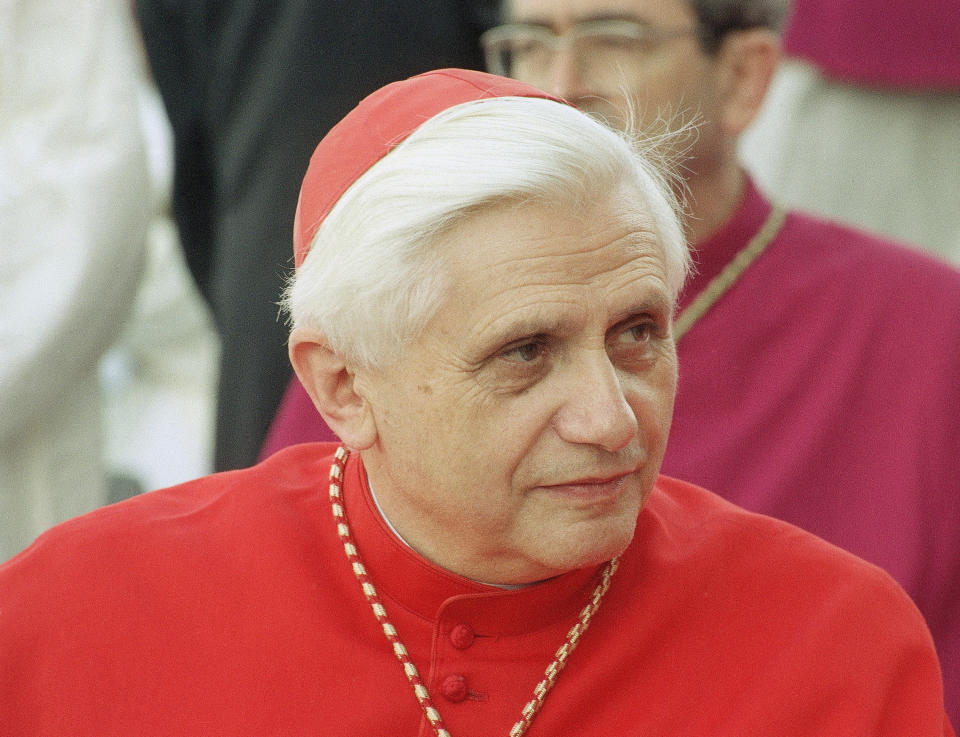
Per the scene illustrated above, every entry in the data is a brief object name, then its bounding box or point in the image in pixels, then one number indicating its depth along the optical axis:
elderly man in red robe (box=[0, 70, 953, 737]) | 4.53
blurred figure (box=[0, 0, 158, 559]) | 7.77
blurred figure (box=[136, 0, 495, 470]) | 8.23
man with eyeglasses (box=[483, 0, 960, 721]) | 6.82
